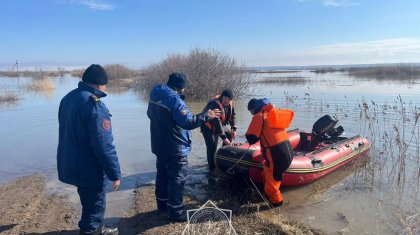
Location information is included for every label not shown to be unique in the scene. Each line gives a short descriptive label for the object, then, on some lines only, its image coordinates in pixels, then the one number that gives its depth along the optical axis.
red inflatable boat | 5.46
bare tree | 19.38
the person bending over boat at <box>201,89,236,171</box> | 5.82
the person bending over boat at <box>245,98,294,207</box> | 4.67
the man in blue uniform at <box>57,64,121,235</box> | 3.21
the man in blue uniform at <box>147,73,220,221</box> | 3.93
